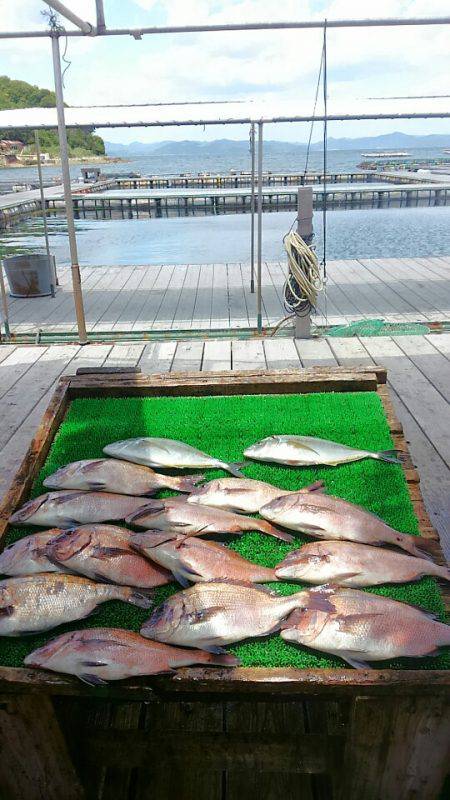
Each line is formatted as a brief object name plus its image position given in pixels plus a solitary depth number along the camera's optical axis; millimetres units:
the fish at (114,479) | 2494
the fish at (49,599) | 1809
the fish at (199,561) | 1968
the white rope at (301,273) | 5328
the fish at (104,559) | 1999
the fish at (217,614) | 1714
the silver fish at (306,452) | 2672
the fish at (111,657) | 1610
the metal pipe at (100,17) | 4453
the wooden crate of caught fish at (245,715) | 1589
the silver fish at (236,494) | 2352
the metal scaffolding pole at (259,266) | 6229
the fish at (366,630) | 1668
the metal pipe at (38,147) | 7701
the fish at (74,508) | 2285
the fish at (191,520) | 2201
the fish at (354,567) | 1955
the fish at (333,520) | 2127
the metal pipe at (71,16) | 3588
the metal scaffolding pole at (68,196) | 4668
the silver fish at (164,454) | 2688
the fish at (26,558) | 2029
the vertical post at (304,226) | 5164
